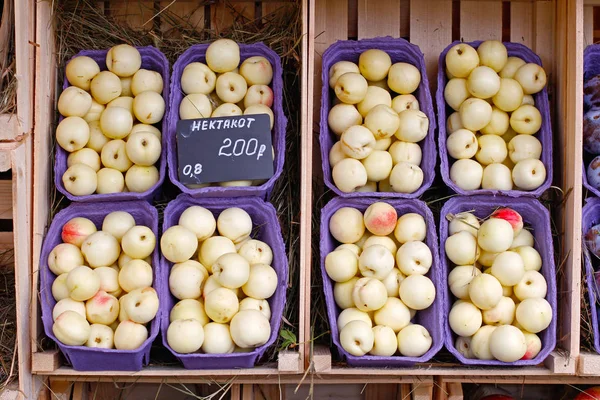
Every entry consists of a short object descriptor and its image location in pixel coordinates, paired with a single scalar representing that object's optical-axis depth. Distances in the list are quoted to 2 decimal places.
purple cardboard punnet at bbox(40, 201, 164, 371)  1.93
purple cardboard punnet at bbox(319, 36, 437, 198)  2.14
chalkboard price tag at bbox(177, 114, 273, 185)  2.08
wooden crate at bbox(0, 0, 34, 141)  2.07
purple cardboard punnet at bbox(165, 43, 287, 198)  2.10
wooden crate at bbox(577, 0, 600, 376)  2.46
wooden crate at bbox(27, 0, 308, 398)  1.98
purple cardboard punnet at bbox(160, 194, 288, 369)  1.94
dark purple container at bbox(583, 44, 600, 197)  2.30
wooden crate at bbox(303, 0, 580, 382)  2.02
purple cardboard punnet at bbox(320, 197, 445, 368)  1.95
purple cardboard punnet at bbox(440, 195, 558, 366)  2.00
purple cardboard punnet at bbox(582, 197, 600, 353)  2.06
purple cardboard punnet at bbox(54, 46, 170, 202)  2.12
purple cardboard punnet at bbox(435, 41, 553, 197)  2.14
